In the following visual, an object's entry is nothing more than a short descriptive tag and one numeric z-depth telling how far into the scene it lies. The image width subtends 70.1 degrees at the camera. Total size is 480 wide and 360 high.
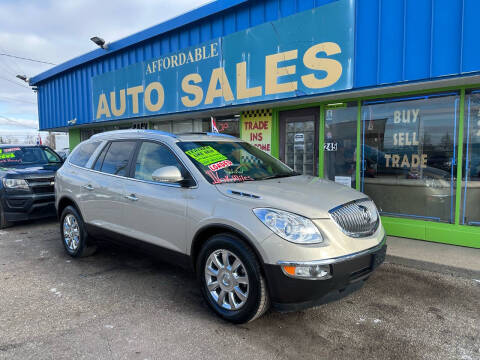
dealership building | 5.13
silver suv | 2.79
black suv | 6.88
